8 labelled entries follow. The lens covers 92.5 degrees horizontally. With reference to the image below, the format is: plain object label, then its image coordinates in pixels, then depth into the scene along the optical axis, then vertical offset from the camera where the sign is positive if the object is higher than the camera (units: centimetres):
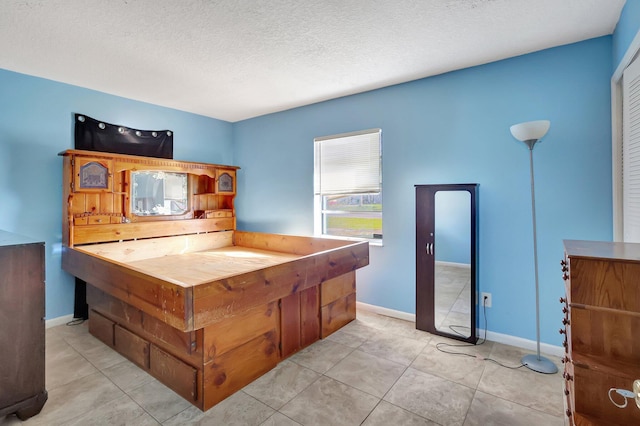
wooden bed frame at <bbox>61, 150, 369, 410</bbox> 190 -50
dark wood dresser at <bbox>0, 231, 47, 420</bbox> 172 -66
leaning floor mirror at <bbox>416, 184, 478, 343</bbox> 280 -46
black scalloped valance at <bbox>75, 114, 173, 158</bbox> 343 +92
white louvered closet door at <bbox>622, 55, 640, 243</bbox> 188 +41
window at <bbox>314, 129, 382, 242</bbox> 358 +36
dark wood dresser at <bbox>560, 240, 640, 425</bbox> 118 -48
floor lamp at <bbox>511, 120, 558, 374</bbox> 226 +6
